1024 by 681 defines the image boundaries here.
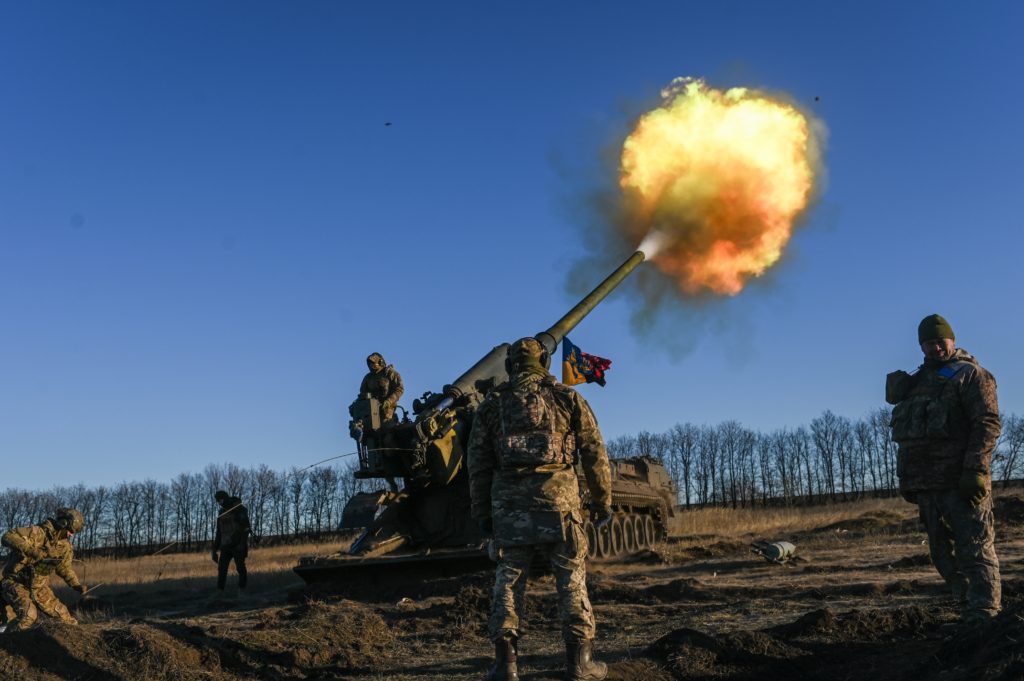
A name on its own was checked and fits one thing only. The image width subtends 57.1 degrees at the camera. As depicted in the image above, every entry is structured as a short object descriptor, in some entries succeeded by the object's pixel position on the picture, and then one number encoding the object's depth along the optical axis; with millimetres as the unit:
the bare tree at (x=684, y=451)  73375
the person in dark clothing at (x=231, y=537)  14938
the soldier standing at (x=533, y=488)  5363
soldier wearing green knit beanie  6062
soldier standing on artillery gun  13609
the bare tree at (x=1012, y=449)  57784
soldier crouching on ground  9422
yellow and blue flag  17062
